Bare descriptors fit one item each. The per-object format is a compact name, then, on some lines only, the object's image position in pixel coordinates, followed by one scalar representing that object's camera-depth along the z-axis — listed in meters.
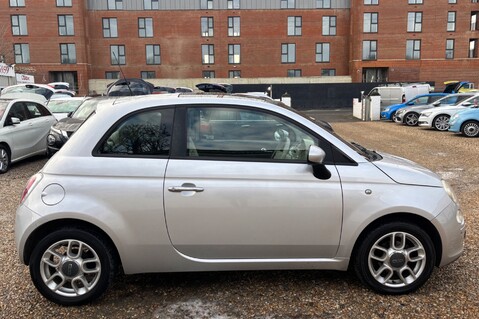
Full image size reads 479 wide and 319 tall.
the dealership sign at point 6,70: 26.29
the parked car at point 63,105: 13.25
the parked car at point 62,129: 8.75
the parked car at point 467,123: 13.98
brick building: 47.53
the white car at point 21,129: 9.10
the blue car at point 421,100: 20.67
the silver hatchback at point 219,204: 3.26
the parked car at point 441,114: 16.28
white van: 27.73
